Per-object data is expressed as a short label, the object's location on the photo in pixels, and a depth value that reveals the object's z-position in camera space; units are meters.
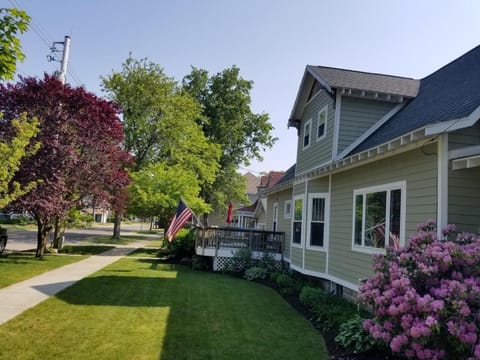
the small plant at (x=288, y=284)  9.59
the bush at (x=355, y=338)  5.18
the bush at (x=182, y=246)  15.27
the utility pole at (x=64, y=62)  16.64
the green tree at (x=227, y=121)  34.72
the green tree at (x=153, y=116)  23.55
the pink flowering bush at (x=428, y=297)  3.55
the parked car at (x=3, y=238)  13.84
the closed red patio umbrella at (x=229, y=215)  21.27
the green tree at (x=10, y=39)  4.25
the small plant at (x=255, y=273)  11.98
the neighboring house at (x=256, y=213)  25.42
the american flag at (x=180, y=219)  12.21
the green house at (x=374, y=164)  5.55
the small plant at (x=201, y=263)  13.67
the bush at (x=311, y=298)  7.92
